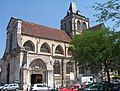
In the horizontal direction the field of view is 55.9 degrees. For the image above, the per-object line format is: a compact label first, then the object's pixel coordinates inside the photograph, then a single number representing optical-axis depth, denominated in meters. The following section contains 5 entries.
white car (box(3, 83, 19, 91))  20.19
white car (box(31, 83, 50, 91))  18.78
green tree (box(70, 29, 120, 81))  13.38
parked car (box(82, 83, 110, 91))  9.44
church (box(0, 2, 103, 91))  21.93
